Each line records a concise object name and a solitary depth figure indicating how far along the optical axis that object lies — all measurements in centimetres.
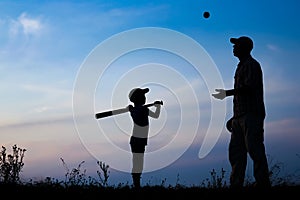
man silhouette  875
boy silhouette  1020
